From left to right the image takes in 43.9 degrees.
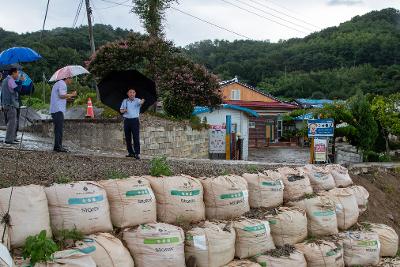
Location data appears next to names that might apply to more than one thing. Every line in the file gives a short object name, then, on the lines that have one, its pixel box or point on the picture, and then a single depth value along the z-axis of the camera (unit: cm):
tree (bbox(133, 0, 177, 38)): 1506
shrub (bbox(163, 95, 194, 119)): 1396
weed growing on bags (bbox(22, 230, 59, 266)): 370
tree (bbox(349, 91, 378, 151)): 1666
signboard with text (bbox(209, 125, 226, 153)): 1516
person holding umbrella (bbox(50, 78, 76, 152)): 768
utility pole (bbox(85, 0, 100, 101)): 1415
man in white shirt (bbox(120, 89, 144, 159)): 772
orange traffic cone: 1295
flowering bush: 1316
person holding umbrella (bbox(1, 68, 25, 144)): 807
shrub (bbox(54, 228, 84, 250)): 425
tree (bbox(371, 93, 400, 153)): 1817
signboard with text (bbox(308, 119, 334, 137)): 1093
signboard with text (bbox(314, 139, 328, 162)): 1095
